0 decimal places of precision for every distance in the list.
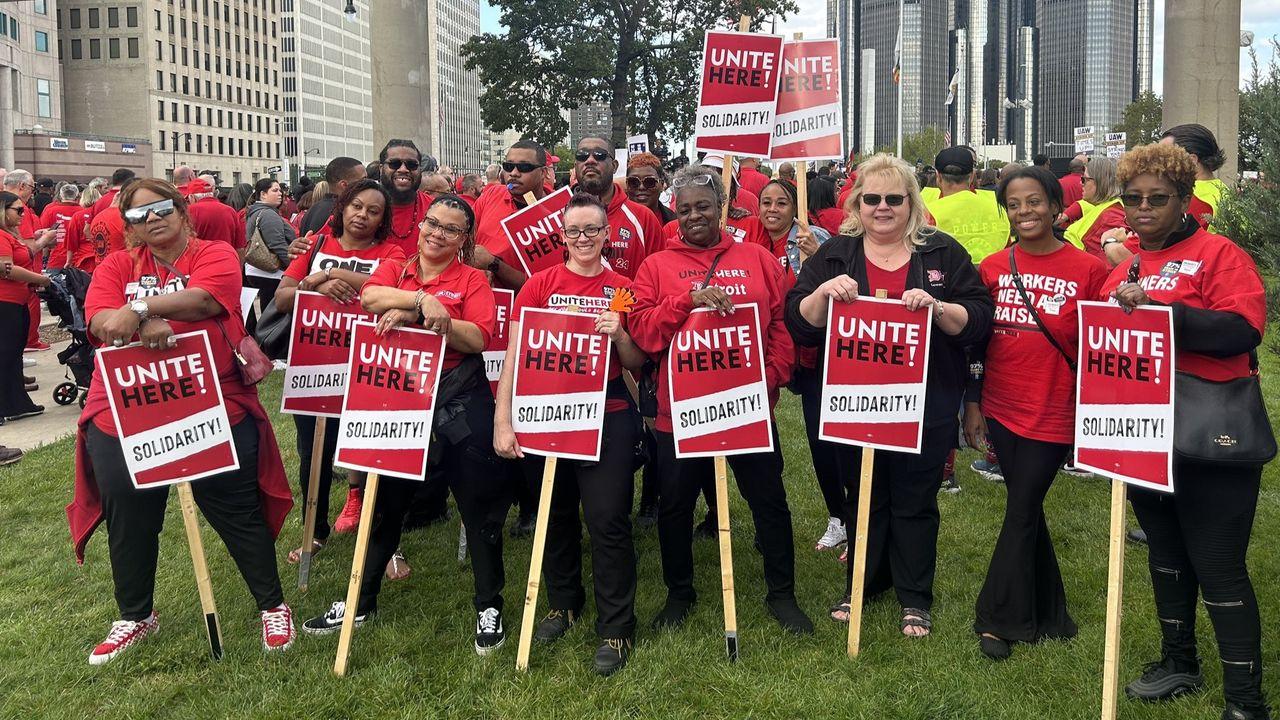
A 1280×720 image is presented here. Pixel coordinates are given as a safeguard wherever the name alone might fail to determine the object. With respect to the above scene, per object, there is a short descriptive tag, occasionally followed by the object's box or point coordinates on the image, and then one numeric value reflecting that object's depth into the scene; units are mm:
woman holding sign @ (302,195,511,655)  5066
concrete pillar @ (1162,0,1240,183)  15242
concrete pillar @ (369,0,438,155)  14133
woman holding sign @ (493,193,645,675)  5047
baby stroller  10375
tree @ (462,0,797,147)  37594
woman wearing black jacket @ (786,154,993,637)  4875
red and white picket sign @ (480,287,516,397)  5840
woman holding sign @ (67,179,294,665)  4887
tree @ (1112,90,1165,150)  61219
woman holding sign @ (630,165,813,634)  5098
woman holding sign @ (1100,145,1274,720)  3951
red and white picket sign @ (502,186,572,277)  6141
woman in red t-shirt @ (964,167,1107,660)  4754
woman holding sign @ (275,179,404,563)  5590
